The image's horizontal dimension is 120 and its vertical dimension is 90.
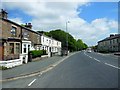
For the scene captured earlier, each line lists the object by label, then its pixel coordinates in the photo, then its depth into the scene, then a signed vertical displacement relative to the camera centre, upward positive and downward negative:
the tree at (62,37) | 49.72 +5.55
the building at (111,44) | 42.52 +1.78
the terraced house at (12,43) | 11.19 +0.63
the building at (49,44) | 25.12 +1.00
